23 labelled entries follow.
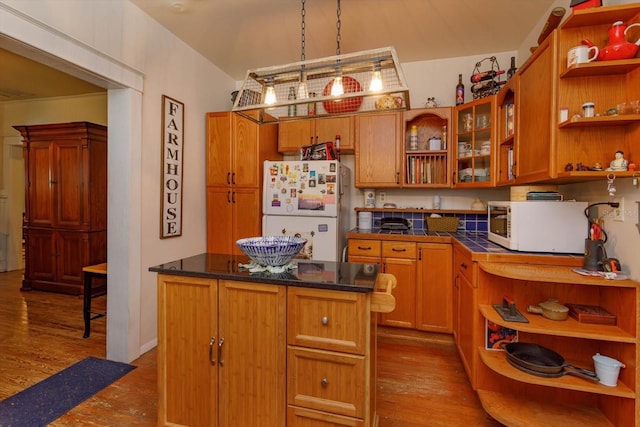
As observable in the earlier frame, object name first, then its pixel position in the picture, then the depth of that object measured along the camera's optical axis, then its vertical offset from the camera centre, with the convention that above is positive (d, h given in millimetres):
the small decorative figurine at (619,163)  1557 +210
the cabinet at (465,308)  2107 -738
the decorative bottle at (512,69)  2811 +1192
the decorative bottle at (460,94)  3164 +1104
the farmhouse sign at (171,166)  2865 +362
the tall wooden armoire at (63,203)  4148 +36
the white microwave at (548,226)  1996 -122
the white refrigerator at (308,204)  3061 +21
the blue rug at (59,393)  1872 -1214
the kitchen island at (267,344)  1399 -637
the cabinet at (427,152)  3248 +545
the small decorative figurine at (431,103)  3290 +1055
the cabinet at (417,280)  2941 -672
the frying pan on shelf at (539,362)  1685 -847
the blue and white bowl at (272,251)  1553 -215
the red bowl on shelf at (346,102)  1877 +696
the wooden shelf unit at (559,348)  1586 -797
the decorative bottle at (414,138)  3346 +706
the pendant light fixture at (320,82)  1569 +691
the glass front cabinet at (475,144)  2824 +585
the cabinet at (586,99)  1564 +554
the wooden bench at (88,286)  2873 -714
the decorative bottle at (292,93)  1897 +662
